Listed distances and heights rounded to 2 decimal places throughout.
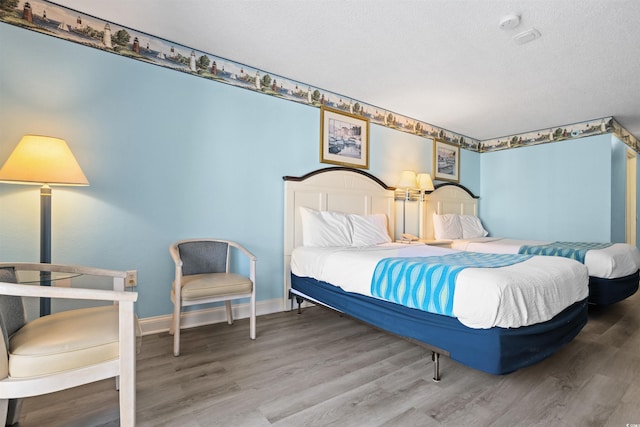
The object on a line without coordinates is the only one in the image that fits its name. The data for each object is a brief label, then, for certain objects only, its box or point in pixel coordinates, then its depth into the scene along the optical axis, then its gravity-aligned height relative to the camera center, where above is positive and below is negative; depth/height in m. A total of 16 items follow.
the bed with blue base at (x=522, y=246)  3.08 -0.42
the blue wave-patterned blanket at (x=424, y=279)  1.78 -0.43
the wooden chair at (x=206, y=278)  2.22 -0.54
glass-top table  1.49 -0.34
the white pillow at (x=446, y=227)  4.69 -0.23
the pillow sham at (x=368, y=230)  3.40 -0.21
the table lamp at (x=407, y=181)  4.20 +0.44
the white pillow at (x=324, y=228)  3.17 -0.17
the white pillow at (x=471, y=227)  5.04 -0.25
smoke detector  2.24 +1.45
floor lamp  1.75 +0.26
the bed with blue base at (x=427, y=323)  1.60 -0.70
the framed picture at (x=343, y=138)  3.67 +0.94
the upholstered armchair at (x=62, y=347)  1.12 -0.54
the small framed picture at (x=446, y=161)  5.06 +0.90
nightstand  4.09 -0.42
